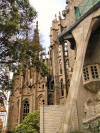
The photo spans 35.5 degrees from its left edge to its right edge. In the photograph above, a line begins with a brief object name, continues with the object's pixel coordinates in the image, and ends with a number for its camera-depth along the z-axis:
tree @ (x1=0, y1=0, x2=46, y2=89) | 10.79
